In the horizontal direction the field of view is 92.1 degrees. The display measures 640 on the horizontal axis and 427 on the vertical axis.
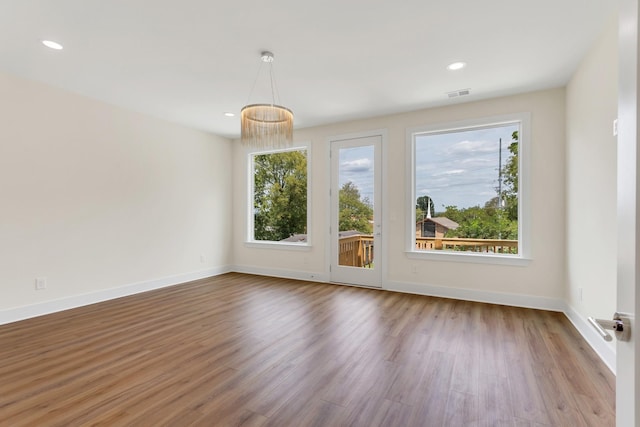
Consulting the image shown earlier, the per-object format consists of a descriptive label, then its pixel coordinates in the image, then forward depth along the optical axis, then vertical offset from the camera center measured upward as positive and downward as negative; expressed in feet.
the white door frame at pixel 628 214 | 2.21 +0.04
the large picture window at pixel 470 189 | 13.12 +1.30
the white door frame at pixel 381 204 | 15.42 +0.64
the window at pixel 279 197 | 18.35 +1.16
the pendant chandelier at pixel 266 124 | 9.57 +2.89
